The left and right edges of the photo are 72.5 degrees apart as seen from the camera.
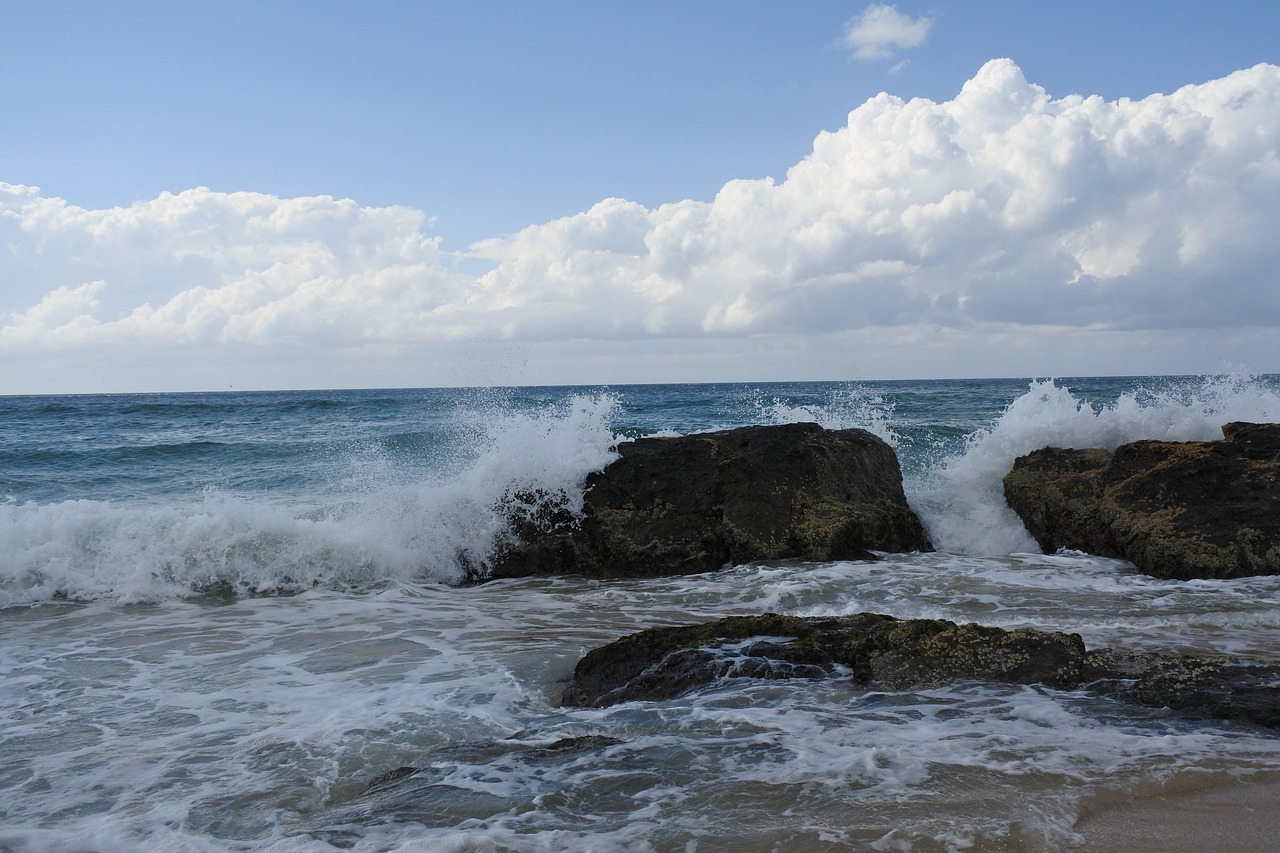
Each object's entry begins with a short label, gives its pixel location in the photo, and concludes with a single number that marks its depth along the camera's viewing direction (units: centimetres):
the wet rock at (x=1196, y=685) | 377
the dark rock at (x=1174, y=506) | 706
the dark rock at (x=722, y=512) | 808
